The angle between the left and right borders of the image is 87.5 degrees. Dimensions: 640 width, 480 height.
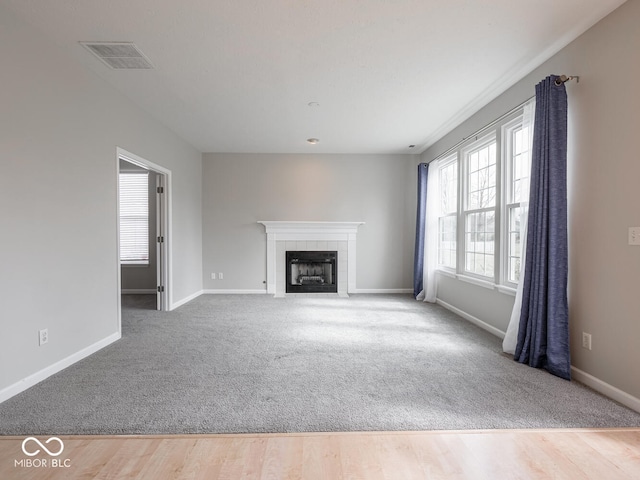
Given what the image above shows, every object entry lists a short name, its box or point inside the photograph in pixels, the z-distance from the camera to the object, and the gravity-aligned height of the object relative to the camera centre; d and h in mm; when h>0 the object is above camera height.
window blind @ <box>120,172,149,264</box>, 6324 +287
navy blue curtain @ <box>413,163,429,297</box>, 5734 +121
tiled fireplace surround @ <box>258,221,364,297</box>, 6320 -210
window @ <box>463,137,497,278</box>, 3922 +325
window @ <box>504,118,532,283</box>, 3350 +473
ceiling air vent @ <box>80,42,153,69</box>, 2686 +1508
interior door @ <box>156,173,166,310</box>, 4848 +134
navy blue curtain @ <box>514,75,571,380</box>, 2572 -61
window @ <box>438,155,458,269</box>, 5051 +315
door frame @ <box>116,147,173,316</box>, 4844 -171
